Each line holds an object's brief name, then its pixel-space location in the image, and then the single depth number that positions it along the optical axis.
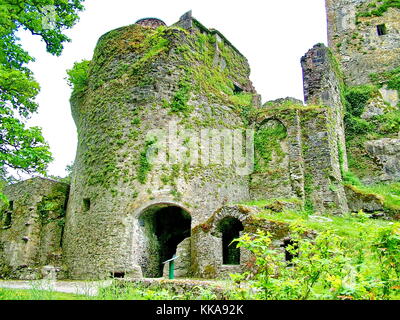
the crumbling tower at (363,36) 23.02
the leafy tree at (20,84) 8.64
